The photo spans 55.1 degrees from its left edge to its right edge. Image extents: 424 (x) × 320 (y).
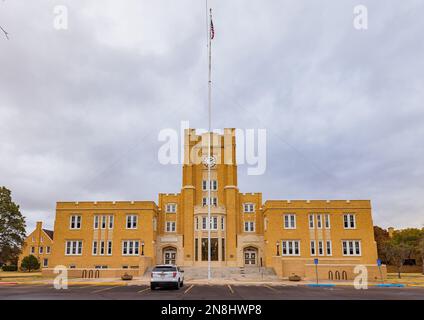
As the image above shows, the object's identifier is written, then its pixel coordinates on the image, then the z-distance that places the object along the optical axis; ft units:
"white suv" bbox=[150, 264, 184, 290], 85.61
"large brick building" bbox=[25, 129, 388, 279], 160.35
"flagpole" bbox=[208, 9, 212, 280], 126.57
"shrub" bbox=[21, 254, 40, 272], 216.74
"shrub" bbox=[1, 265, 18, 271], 227.03
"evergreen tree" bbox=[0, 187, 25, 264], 136.77
